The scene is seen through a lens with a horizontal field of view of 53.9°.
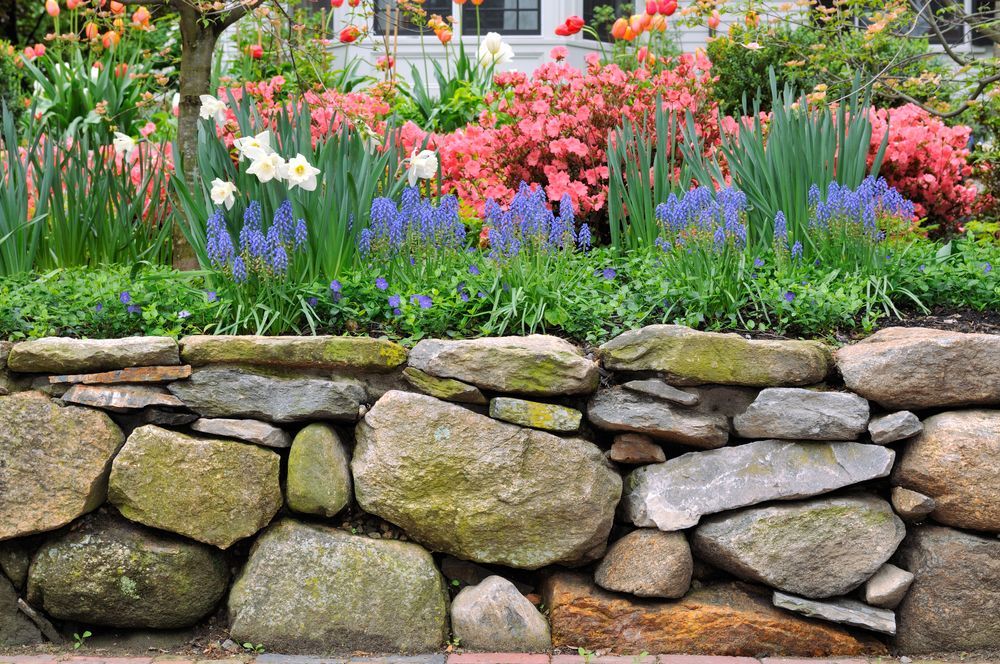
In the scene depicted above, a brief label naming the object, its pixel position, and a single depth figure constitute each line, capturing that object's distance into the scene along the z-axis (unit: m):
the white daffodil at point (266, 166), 3.22
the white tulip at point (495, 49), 5.84
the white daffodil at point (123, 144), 4.11
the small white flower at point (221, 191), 3.32
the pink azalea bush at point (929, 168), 5.00
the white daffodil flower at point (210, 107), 3.63
